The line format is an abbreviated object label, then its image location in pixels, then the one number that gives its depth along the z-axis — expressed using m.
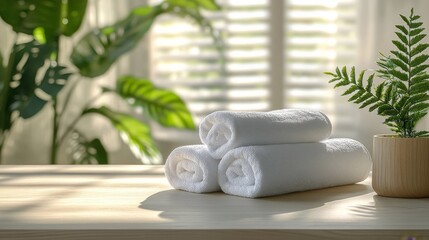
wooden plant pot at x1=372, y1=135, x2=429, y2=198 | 1.75
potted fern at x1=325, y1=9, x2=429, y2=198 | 1.75
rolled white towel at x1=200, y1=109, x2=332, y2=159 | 1.83
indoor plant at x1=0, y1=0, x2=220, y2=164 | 3.59
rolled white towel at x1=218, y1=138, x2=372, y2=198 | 1.77
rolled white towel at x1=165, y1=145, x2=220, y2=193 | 1.82
